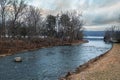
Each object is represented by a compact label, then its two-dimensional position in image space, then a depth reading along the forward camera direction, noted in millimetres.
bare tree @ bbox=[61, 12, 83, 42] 52346
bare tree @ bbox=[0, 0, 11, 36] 31030
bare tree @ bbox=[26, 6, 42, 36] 43411
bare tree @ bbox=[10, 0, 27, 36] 31391
